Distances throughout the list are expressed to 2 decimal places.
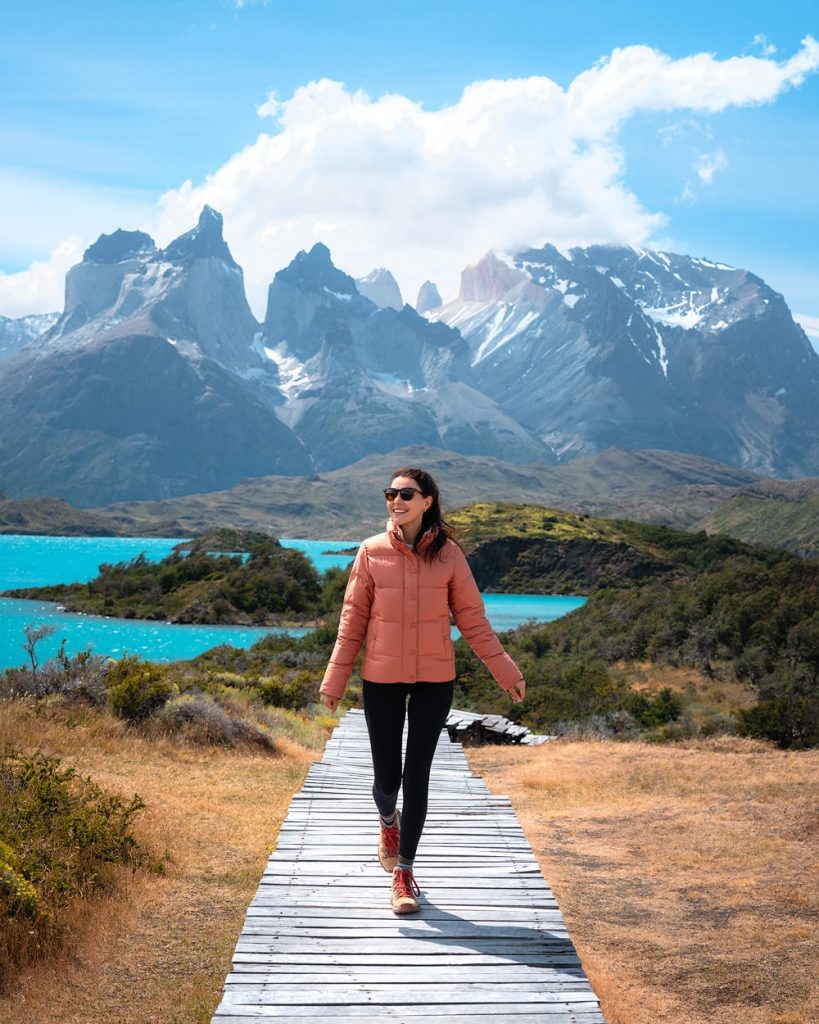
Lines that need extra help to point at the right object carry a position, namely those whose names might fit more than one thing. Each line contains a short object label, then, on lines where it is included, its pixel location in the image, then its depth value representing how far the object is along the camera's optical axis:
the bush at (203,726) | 11.08
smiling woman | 4.79
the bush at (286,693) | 15.71
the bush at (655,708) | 16.92
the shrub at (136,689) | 11.05
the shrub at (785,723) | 14.09
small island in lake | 54.28
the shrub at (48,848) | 4.93
